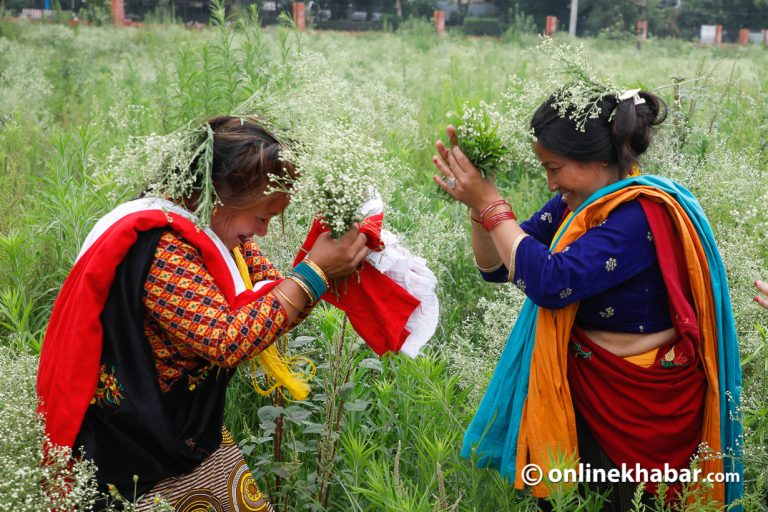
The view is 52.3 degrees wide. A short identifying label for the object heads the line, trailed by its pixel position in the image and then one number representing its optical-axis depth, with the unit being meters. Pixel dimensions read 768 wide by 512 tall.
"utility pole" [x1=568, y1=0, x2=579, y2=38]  25.98
